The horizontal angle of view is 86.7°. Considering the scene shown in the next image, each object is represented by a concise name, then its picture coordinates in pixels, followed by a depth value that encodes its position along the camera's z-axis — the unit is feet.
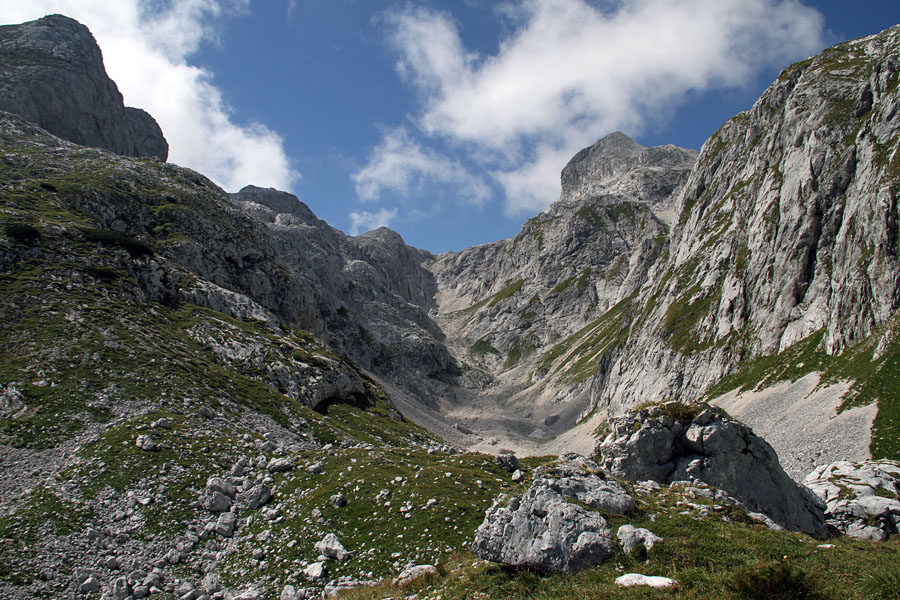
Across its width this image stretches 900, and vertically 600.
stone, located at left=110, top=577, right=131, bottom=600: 59.77
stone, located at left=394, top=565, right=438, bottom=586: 52.01
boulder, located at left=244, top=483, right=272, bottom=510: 77.87
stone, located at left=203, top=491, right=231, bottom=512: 77.30
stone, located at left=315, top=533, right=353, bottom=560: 62.85
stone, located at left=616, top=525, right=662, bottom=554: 45.19
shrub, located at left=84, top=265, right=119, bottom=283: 165.27
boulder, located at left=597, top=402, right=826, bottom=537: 79.75
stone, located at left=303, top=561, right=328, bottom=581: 59.72
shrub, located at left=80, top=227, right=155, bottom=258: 191.56
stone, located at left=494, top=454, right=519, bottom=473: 92.22
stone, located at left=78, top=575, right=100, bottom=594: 60.34
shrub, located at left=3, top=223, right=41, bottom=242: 161.79
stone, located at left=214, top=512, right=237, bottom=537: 71.61
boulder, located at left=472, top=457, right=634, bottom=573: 45.27
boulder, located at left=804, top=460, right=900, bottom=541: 74.54
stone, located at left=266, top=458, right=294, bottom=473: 87.51
